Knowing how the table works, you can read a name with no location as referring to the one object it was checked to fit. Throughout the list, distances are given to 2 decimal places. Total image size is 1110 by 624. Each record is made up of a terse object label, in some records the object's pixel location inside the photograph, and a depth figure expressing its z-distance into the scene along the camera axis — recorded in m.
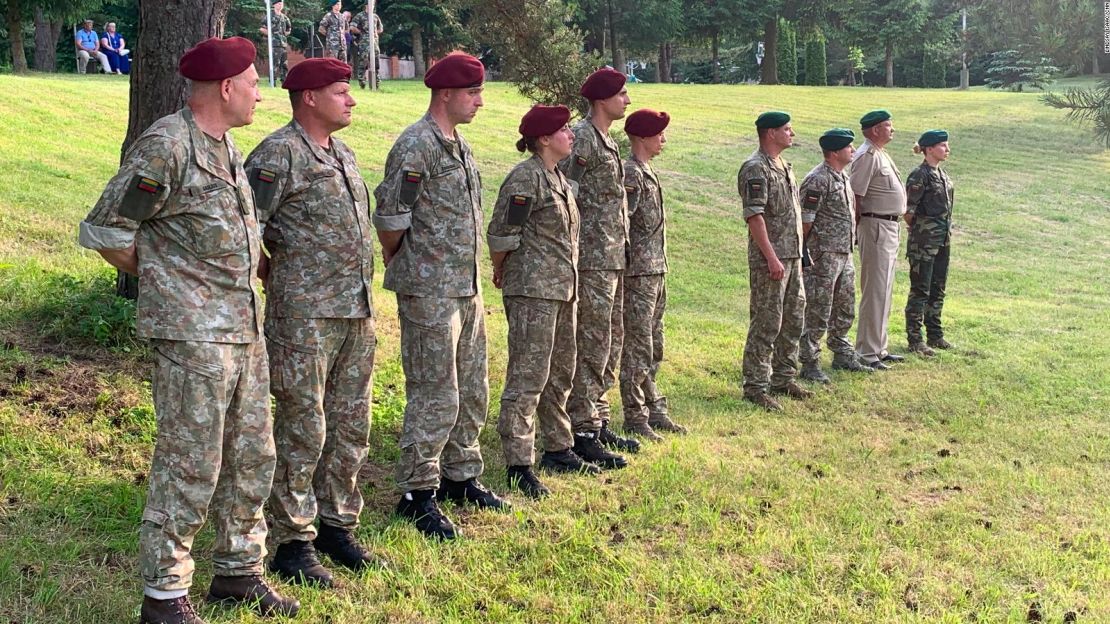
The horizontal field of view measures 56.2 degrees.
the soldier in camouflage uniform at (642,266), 6.83
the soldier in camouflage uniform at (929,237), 10.26
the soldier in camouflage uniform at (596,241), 6.34
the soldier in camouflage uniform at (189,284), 3.62
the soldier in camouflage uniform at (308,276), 4.29
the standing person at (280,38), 27.06
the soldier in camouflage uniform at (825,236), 9.02
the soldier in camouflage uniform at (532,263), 5.68
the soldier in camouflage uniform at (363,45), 25.48
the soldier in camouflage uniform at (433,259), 4.91
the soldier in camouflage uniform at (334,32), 22.80
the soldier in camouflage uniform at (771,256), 7.85
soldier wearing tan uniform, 9.60
